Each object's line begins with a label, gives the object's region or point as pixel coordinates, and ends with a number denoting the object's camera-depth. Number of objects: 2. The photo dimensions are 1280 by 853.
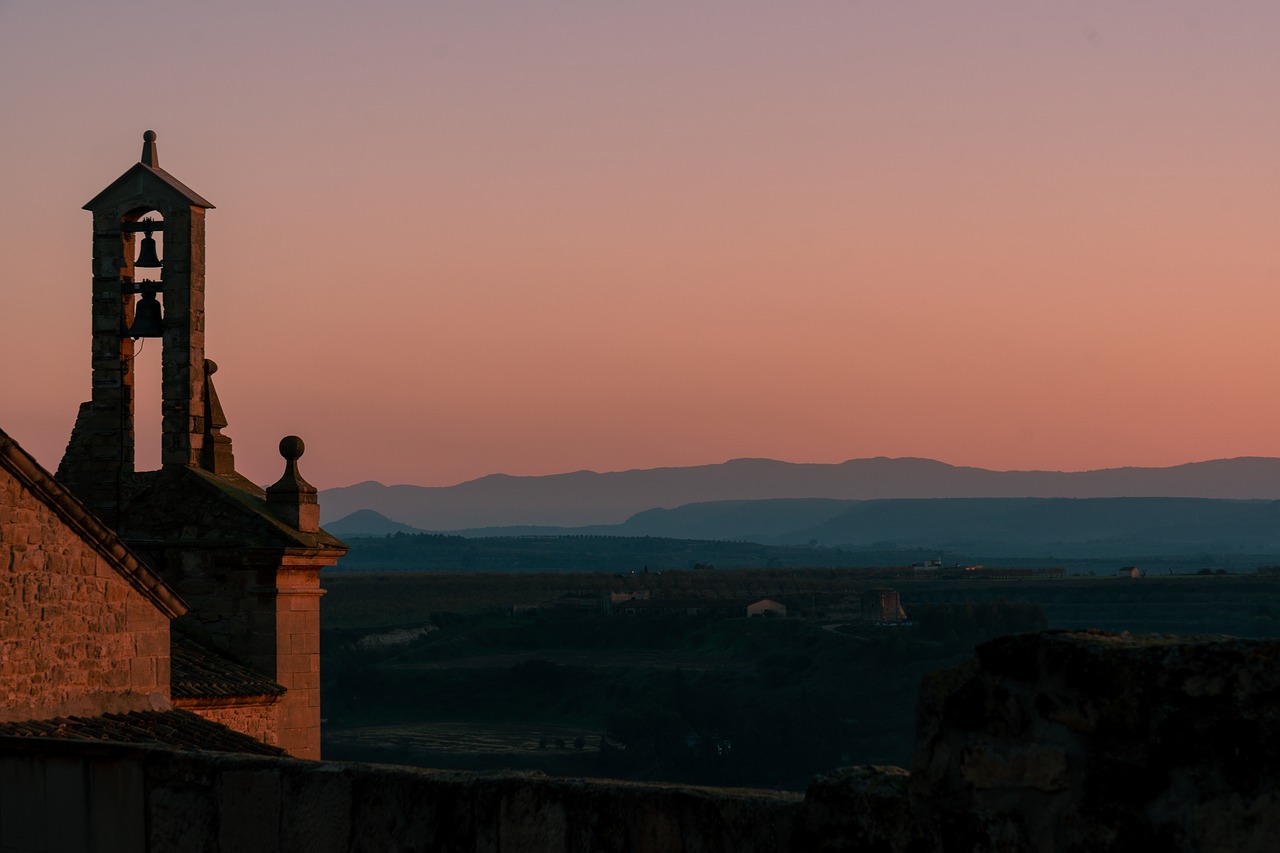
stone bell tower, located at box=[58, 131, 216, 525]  33.19
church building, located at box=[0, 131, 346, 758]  27.11
